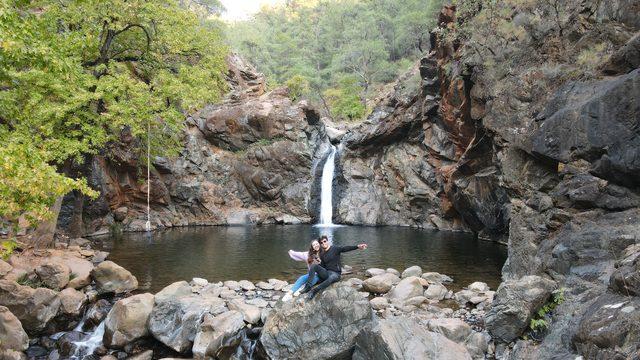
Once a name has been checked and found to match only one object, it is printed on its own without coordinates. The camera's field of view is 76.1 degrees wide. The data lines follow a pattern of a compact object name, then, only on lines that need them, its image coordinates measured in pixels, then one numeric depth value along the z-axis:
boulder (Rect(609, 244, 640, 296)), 6.96
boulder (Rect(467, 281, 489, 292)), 14.64
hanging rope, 21.58
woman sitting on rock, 10.72
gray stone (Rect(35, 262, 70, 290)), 12.83
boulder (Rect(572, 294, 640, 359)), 6.18
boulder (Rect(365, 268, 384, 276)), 17.19
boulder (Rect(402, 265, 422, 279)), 16.71
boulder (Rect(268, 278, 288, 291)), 15.16
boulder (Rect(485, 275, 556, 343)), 9.04
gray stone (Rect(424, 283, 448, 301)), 13.76
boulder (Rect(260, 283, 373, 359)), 9.21
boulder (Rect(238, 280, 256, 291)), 15.02
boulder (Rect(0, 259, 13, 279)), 12.29
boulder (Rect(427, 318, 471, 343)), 9.78
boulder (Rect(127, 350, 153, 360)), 10.22
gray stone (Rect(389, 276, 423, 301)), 13.34
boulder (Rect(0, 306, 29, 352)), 10.00
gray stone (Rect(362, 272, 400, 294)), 14.52
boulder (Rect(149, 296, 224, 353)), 10.47
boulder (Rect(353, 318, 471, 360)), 8.27
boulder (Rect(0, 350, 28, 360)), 9.48
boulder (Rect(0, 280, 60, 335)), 11.00
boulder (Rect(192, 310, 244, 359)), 9.90
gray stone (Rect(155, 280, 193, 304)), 11.90
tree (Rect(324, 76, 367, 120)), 51.12
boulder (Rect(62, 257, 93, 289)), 13.40
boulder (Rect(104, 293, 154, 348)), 10.76
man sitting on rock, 9.82
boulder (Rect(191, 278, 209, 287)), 15.30
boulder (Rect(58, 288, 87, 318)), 11.81
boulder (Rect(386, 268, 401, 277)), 17.22
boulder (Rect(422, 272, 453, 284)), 16.03
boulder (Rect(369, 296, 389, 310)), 12.73
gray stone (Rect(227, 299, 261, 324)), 10.68
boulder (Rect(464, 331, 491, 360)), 9.16
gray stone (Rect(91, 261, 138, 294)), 13.72
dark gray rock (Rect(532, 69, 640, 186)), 10.41
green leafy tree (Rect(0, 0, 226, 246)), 8.31
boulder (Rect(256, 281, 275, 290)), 15.16
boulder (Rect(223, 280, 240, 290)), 15.12
